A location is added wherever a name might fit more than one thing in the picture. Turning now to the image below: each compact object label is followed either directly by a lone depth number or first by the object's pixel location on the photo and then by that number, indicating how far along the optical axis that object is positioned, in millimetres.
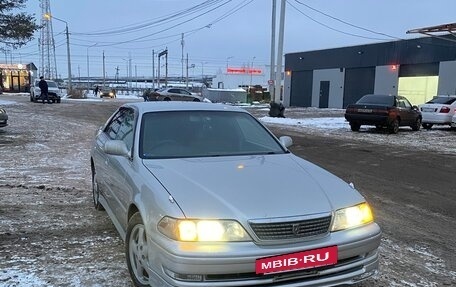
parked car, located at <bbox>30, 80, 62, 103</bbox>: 35469
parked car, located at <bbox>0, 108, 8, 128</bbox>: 14562
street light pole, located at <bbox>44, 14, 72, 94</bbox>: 56944
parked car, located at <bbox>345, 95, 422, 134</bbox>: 18531
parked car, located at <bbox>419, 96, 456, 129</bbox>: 20453
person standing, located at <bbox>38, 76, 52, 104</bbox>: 33781
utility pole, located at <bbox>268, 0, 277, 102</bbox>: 27906
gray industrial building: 35000
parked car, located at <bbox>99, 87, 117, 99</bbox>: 64750
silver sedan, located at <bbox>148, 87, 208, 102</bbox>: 36469
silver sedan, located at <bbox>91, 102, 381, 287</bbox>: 3066
